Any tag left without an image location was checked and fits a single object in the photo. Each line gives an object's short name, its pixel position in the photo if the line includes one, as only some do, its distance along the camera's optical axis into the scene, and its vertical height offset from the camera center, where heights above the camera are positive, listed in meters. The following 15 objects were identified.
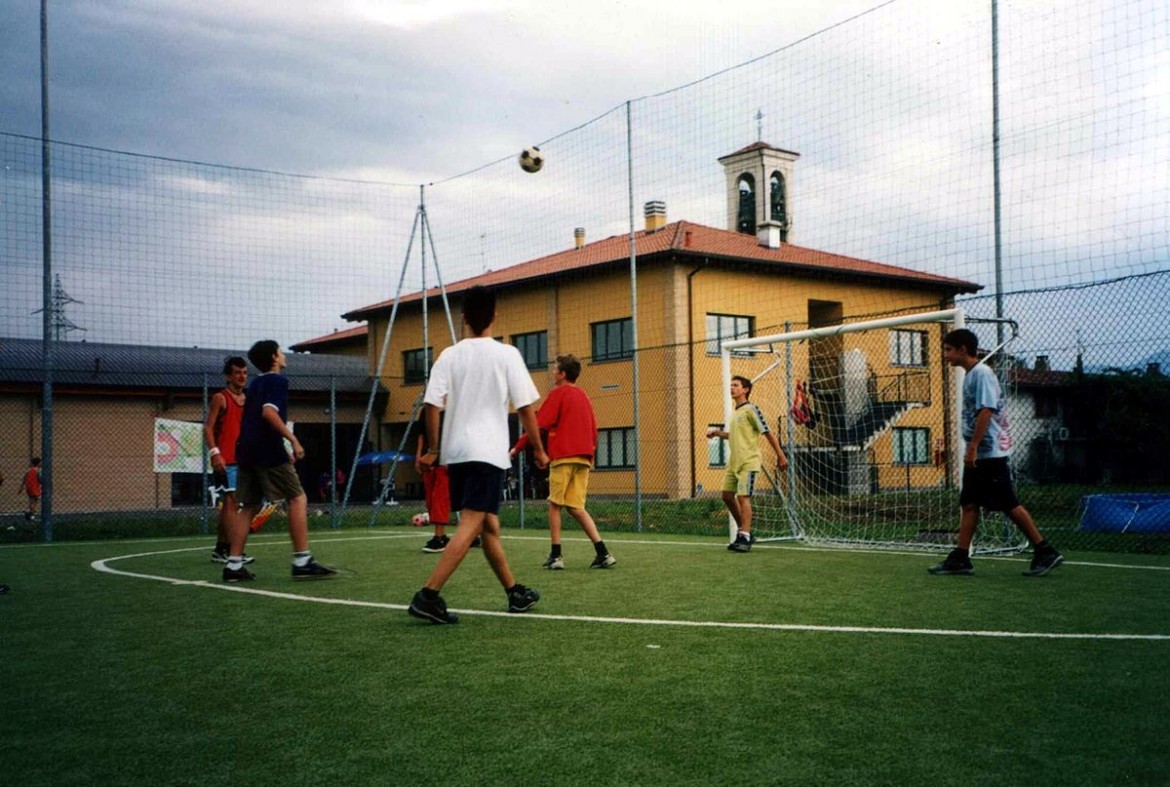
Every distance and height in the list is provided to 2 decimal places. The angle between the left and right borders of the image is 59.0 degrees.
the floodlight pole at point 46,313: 15.21 +1.71
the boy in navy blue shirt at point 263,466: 8.41 -0.33
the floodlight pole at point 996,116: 11.81 +3.50
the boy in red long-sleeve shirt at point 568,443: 9.34 -0.19
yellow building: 23.00 +3.09
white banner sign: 16.75 -0.30
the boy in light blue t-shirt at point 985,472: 8.09 -0.44
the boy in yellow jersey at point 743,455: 10.88 -0.37
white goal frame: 10.34 +0.97
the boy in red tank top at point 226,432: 9.73 -0.05
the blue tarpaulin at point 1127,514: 13.54 -1.31
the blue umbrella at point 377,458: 32.25 -1.05
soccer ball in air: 18.89 +4.83
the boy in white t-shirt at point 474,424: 5.99 +0.00
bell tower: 37.38 +8.82
